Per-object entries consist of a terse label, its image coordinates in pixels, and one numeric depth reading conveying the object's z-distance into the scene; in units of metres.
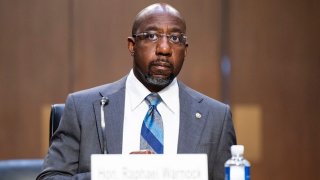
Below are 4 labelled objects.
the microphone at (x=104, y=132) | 4.31
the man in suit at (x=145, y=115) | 4.59
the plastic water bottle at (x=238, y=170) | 3.43
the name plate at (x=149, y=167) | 3.29
